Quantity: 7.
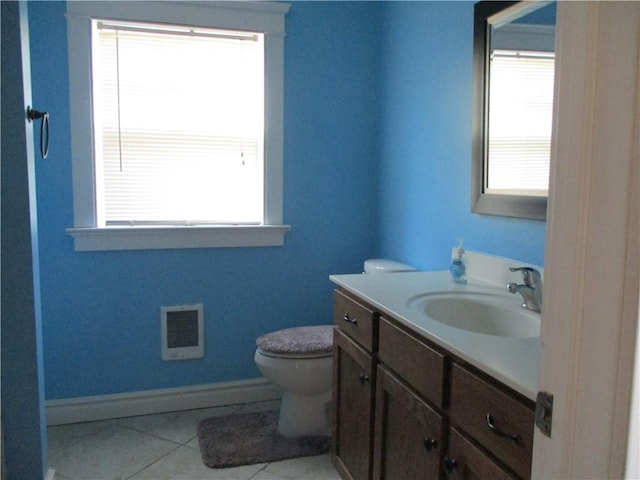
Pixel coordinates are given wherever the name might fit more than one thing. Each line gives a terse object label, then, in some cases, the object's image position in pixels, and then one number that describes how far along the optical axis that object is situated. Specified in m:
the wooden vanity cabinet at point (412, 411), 0.99
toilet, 2.14
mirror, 1.56
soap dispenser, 1.82
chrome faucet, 1.45
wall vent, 2.55
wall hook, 1.62
